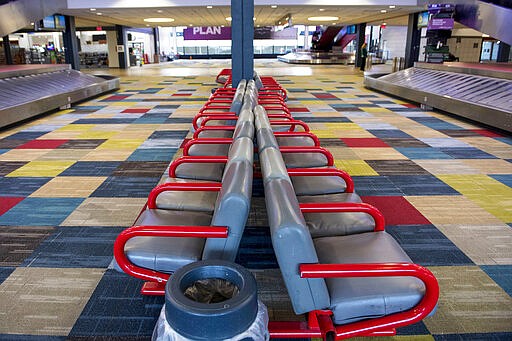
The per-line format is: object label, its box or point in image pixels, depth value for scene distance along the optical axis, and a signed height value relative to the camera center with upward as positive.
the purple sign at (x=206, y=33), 43.25 +2.52
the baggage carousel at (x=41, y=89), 7.39 -0.74
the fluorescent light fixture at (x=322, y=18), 20.92 +1.99
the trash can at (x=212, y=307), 1.35 -0.87
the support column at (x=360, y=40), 24.30 +0.99
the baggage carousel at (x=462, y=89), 6.94 -0.73
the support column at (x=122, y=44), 24.02 +0.71
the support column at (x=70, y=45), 16.73 +0.51
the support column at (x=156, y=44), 32.97 +1.10
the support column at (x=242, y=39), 7.42 +0.33
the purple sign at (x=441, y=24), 12.94 +1.05
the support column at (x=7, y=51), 19.72 +0.31
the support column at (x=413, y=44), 16.42 +0.50
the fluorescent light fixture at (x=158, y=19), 20.11 +1.89
